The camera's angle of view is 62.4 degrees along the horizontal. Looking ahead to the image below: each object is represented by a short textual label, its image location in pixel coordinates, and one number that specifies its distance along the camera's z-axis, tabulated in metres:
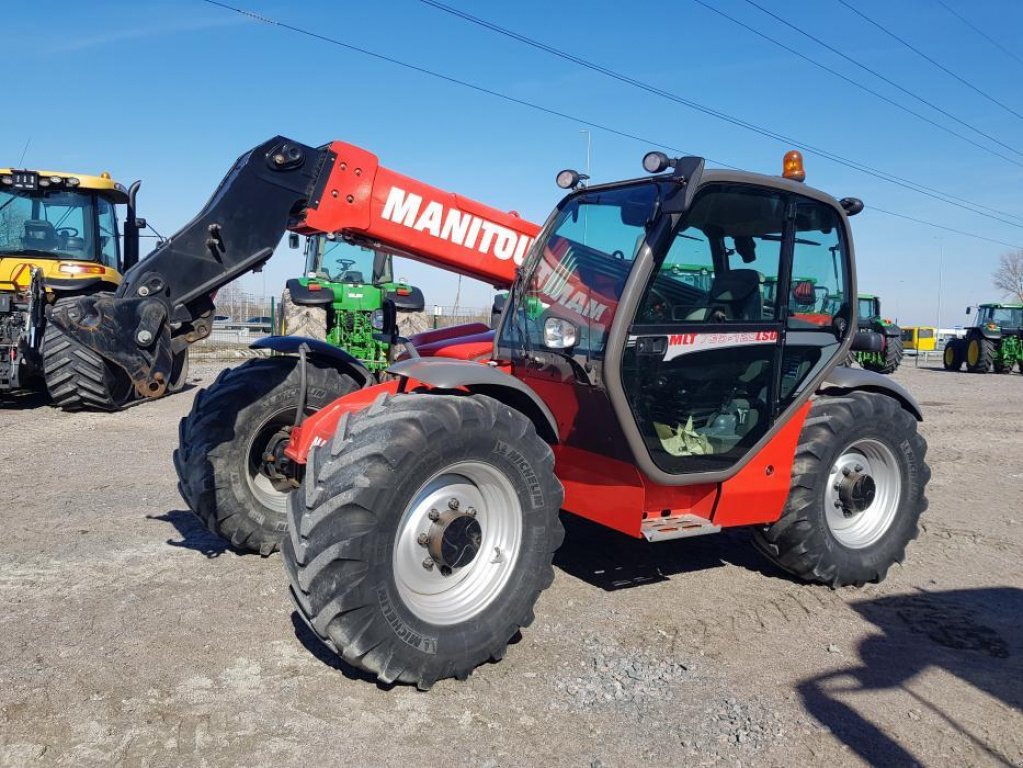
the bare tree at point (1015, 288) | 54.25
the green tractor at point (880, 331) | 25.14
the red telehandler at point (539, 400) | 3.45
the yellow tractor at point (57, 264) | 10.59
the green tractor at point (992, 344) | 26.95
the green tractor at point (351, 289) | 13.98
